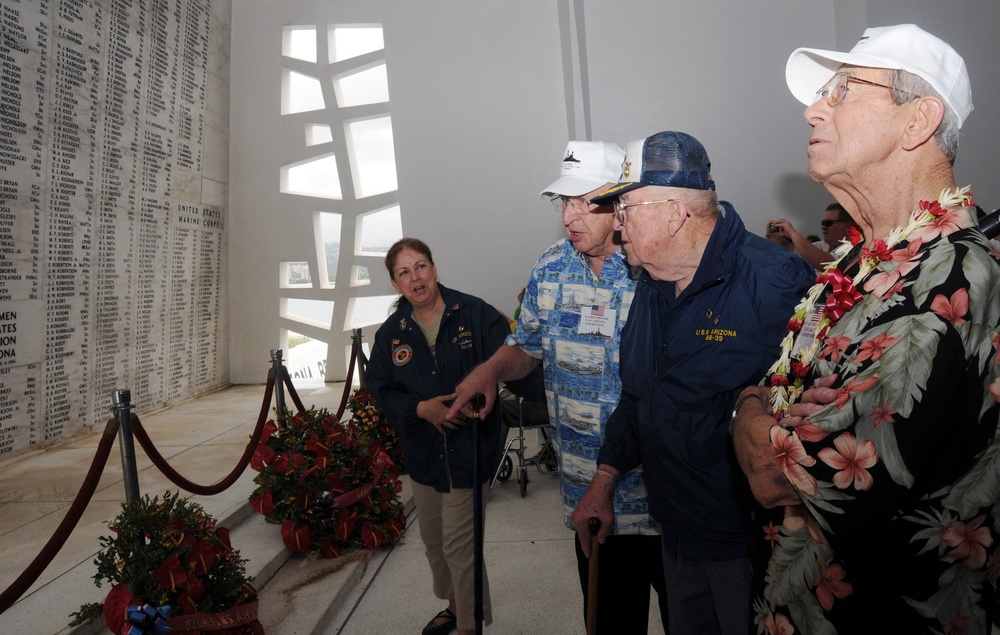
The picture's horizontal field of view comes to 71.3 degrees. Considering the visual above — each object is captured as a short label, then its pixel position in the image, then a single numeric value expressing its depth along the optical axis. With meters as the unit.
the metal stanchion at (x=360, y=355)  5.65
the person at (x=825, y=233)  4.41
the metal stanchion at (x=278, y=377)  4.36
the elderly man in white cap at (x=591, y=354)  2.21
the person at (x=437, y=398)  2.87
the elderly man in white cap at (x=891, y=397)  0.97
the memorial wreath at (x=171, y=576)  2.31
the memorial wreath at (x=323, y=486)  3.82
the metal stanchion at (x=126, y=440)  2.79
